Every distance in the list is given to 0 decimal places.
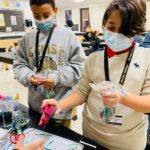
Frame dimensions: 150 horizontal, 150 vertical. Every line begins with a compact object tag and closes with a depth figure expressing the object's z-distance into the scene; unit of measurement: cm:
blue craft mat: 96
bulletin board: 681
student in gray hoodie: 135
